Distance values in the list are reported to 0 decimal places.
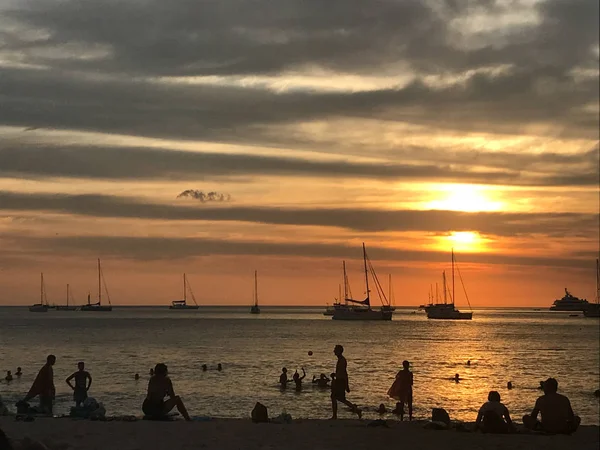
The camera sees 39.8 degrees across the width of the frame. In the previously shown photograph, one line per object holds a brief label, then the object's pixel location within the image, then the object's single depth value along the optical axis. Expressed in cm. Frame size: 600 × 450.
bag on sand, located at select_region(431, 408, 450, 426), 2252
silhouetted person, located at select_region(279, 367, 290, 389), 4656
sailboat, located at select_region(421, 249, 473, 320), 19391
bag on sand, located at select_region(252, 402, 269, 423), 2211
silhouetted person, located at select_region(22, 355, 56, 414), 2517
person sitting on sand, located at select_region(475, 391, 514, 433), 2039
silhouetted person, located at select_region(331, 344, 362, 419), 2473
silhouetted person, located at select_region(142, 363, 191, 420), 2125
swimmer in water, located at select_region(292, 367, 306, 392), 4538
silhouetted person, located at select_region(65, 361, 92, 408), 2562
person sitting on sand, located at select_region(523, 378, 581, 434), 2052
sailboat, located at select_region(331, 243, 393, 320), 16712
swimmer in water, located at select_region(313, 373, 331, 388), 4650
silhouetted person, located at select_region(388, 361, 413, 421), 2536
